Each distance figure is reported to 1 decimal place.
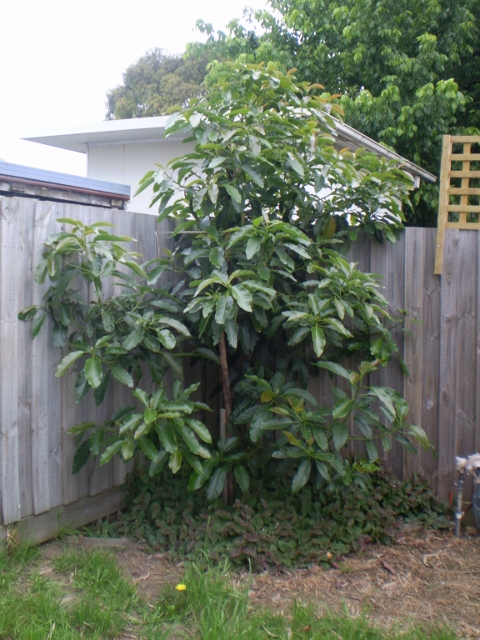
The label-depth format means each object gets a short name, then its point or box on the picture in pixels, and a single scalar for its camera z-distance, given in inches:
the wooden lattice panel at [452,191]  135.6
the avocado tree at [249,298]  112.3
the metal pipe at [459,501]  125.5
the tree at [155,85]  946.1
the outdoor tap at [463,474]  124.0
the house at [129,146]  300.4
